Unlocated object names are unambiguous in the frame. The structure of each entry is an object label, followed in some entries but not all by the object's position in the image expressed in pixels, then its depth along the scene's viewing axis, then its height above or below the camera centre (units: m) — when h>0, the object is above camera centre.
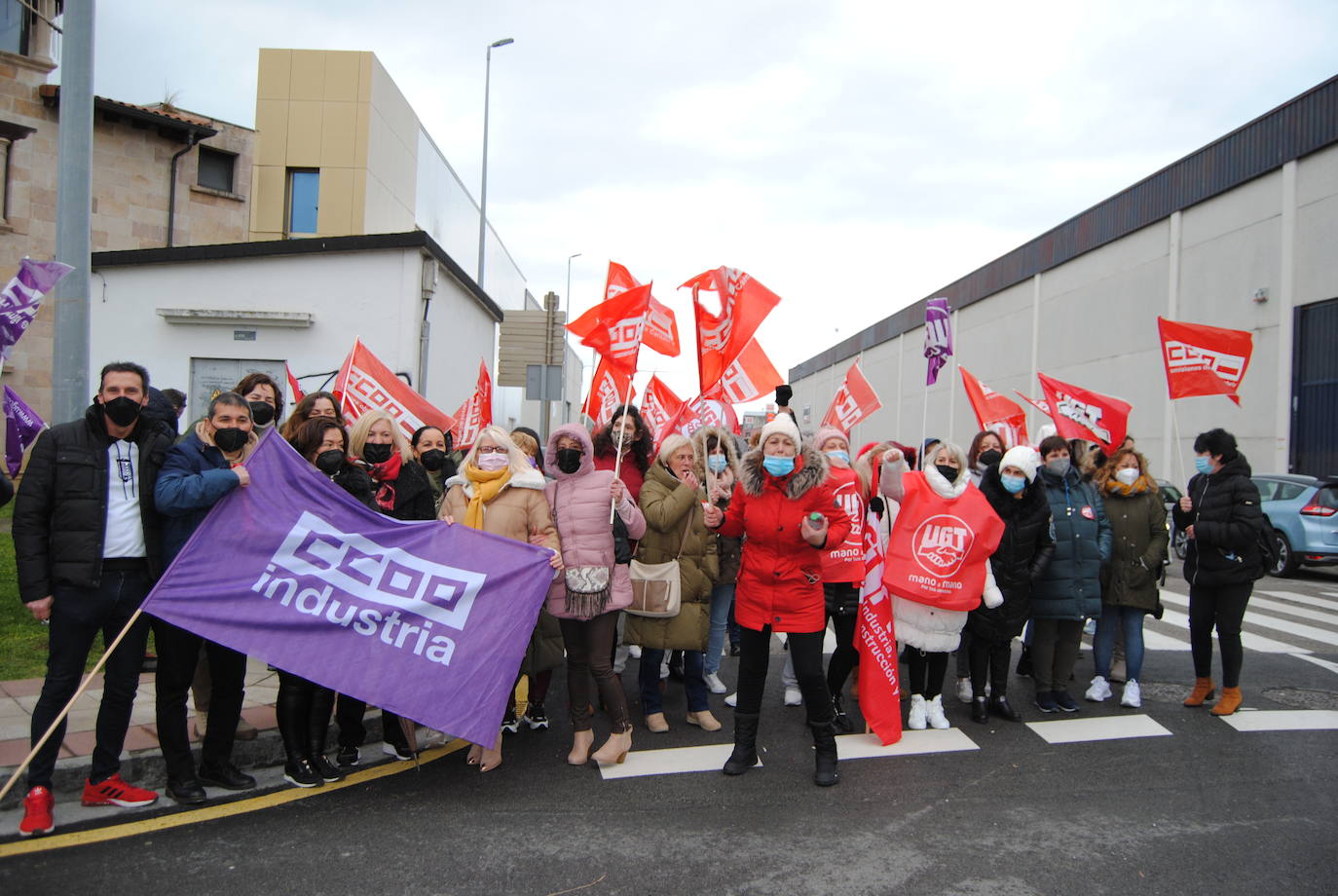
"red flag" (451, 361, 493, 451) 10.91 +0.26
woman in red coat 4.85 -0.65
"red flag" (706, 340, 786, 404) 7.83 +0.59
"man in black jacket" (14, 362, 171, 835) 4.02 -0.57
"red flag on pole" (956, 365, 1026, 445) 8.76 +0.49
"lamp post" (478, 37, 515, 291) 24.86 +6.18
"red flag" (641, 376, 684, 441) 11.20 +0.47
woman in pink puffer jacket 4.99 -0.75
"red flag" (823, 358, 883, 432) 9.77 +0.51
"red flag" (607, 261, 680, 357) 7.15 +0.88
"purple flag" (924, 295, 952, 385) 10.18 +1.28
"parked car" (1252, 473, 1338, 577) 13.74 -0.82
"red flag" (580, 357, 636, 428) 7.20 +0.51
